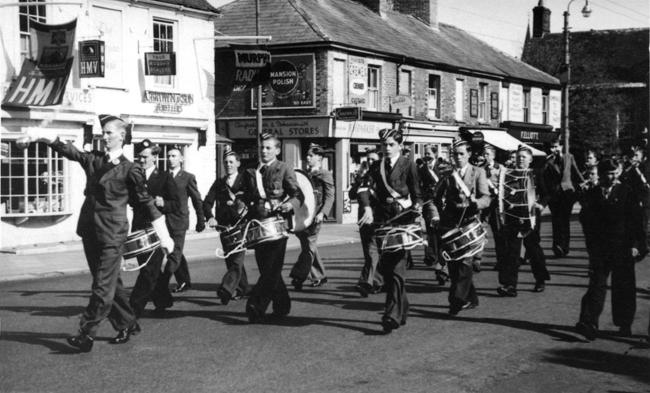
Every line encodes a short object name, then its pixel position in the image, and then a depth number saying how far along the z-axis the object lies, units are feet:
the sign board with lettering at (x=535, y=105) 142.20
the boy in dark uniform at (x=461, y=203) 30.32
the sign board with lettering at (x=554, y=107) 150.00
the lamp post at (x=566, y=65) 104.98
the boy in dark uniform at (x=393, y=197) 27.20
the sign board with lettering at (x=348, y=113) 88.74
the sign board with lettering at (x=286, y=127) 94.27
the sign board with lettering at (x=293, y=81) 94.07
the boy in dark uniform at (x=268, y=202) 28.58
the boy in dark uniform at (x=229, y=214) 32.96
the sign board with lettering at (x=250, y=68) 76.74
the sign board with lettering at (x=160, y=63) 70.18
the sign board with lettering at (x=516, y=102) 134.92
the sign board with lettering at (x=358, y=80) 96.53
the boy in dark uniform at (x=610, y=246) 26.45
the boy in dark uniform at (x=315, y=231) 38.09
